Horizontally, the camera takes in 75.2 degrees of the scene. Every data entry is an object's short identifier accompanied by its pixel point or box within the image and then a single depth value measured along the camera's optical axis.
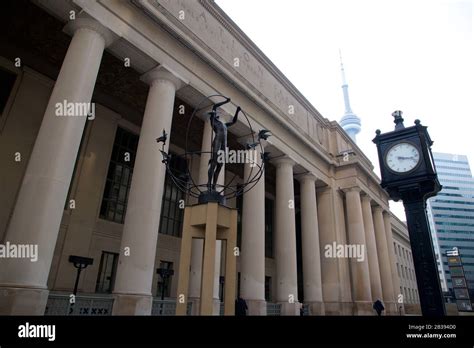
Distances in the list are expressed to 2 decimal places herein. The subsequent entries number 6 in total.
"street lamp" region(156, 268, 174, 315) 14.76
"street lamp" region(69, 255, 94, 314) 11.43
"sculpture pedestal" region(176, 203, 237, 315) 3.89
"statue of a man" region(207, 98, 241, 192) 4.67
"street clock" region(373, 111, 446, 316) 5.71
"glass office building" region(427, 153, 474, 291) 91.01
